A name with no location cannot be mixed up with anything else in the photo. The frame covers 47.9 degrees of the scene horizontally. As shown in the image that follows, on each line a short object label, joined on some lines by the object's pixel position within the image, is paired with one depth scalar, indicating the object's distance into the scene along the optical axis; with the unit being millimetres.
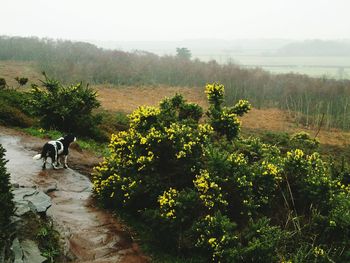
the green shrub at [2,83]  22147
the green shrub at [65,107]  16953
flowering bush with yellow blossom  7668
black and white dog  11070
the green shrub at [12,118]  17016
